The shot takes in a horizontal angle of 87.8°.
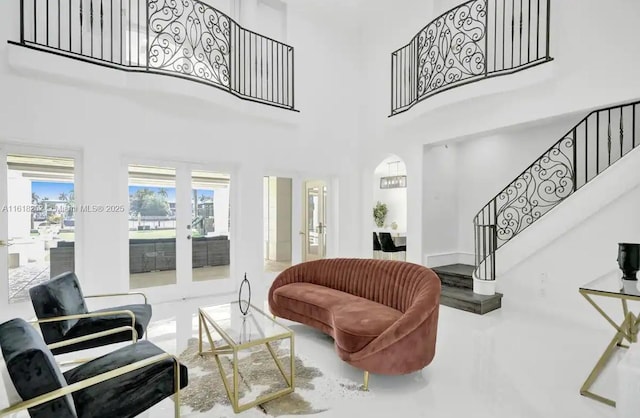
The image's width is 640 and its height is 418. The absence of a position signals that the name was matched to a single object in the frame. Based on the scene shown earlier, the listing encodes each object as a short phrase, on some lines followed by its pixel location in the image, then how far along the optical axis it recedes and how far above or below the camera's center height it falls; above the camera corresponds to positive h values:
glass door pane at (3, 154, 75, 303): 4.10 -0.15
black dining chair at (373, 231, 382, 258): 7.79 -0.86
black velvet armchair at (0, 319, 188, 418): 1.55 -0.95
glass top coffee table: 2.38 -1.03
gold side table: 2.45 -1.01
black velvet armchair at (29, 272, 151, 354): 2.67 -0.97
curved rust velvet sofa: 2.60 -0.97
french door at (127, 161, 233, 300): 5.04 -0.33
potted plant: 9.88 -0.18
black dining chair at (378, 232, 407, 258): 7.38 -0.83
